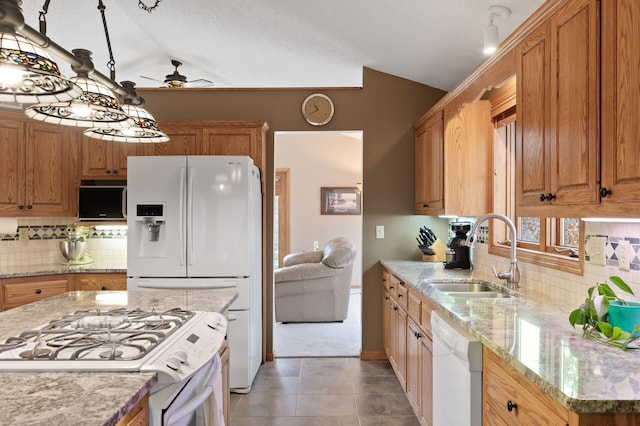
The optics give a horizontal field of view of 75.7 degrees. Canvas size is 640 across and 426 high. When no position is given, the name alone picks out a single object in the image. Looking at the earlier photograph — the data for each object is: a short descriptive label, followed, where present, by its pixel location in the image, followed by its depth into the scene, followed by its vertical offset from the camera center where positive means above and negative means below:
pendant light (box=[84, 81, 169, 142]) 1.91 +0.40
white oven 1.18 -0.43
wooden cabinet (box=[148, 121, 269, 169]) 3.63 +0.67
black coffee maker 3.18 -0.31
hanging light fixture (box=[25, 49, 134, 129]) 1.57 +0.42
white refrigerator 3.14 -0.11
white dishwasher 1.53 -0.65
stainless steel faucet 2.27 -0.21
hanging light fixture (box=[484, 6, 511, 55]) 2.31 +1.02
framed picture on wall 7.59 +0.27
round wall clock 3.91 +0.98
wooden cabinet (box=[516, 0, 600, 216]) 1.40 +0.40
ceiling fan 3.77 +1.24
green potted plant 1.29 -0.34
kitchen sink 2.42 -0.46
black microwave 3.67 +0.10
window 2.14 -0.09
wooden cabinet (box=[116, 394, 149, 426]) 1.04 -0.53
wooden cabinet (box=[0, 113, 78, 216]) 3.52 +0.41
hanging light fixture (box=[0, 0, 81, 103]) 1.07 +0.40
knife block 3.65 -0.35
